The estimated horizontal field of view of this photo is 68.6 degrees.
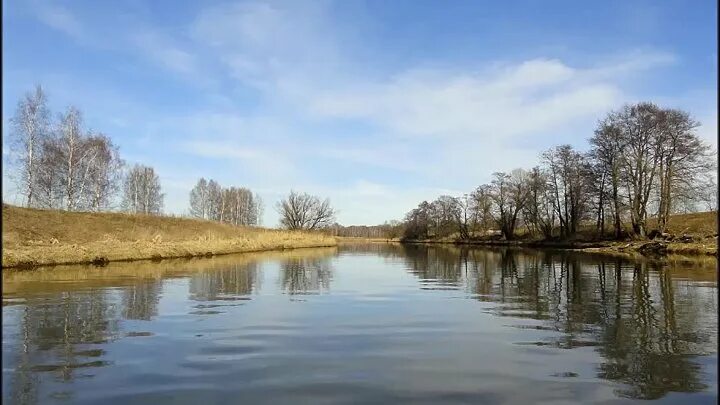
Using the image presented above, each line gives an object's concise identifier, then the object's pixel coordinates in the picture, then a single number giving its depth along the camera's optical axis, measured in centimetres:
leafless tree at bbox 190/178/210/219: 10681
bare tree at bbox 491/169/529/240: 8236
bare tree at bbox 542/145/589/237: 6500
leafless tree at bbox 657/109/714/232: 4507
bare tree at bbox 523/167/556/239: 7331
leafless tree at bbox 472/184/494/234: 9203
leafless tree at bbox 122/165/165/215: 7844
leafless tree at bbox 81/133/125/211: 5147
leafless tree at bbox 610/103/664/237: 4734
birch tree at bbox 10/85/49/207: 4297
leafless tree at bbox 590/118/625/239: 5134
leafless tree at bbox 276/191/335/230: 10088
